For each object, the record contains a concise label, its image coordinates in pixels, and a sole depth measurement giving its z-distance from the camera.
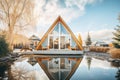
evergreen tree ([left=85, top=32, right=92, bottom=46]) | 22.75
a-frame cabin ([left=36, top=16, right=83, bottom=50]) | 8.57
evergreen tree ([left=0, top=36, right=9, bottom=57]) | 5.36
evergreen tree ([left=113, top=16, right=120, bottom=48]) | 6.73
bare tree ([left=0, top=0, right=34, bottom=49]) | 7.70
